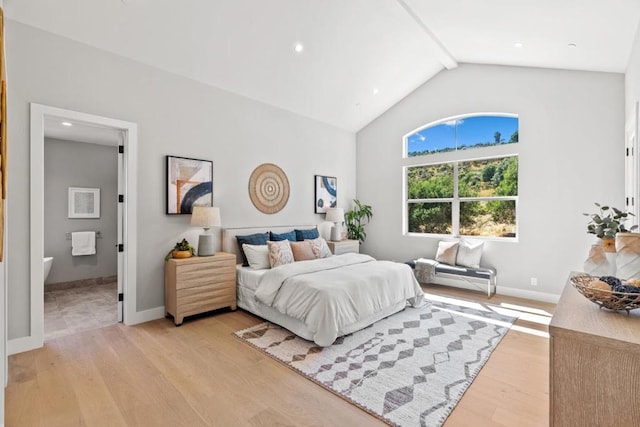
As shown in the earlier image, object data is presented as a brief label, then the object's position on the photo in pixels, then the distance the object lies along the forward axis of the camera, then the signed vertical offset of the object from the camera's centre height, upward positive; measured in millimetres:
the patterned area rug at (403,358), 2162 -1281
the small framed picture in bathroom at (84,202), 5273 +204
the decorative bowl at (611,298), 1112 -308
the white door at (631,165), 2532 +497
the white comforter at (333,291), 2975 -827
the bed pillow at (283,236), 4691 -342
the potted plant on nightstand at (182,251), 3699 -443
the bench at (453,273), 4609 -904
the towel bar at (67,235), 5229 -355
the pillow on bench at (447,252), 5055 -620
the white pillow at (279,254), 4094 -527
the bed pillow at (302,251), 4430 -527
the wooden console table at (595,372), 954 -507
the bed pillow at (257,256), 4133 -561
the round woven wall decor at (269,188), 4787 +421
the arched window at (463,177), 4898 +648
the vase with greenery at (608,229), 1681 -82
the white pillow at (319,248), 4641 -512
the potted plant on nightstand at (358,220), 6321 -115
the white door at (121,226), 3604 -139
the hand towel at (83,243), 5219 -489
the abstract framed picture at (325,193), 5800 +420
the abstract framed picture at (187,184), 3852 +391
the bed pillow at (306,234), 5141 -336
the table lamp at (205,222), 3771 -94
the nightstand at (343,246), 5559 -586
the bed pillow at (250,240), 4384 -367
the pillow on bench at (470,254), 4891 -630
